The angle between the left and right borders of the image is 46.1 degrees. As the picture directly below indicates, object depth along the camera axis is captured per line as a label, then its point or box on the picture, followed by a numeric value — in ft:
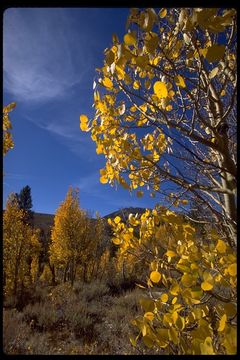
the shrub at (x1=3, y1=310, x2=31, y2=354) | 20.46
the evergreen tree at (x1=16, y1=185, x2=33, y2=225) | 189.57
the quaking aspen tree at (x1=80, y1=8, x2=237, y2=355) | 3.59
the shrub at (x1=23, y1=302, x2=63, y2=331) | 31.99
